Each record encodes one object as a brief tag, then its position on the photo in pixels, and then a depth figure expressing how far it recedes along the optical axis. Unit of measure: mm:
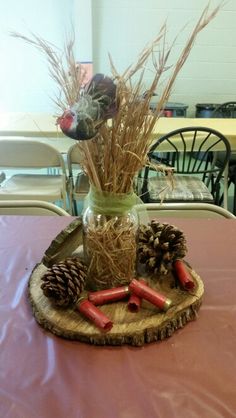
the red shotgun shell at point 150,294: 674
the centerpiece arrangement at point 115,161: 587
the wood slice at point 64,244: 757
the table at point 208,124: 2275
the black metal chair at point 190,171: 1989
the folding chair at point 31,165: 1956
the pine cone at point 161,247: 768
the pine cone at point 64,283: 674
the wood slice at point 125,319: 629
